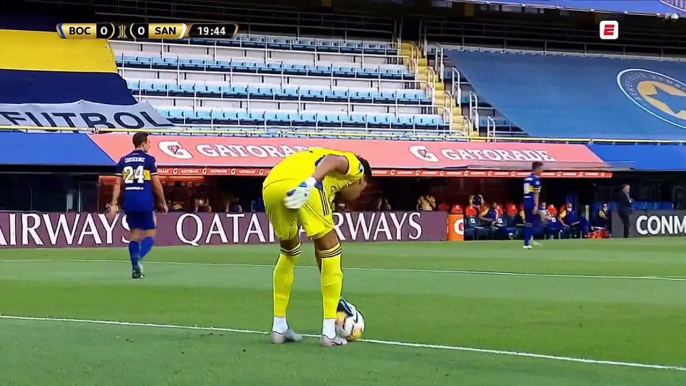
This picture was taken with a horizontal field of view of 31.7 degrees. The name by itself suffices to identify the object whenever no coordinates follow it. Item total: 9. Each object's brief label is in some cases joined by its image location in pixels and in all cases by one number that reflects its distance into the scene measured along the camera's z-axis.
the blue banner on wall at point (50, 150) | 31.27
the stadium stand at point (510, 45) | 41.94
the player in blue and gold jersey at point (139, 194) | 16.36
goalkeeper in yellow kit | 8.79
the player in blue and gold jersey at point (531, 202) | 27.27
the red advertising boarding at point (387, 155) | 33.06
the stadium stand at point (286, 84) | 38.44
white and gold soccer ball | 8.96
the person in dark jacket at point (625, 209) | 36.01
